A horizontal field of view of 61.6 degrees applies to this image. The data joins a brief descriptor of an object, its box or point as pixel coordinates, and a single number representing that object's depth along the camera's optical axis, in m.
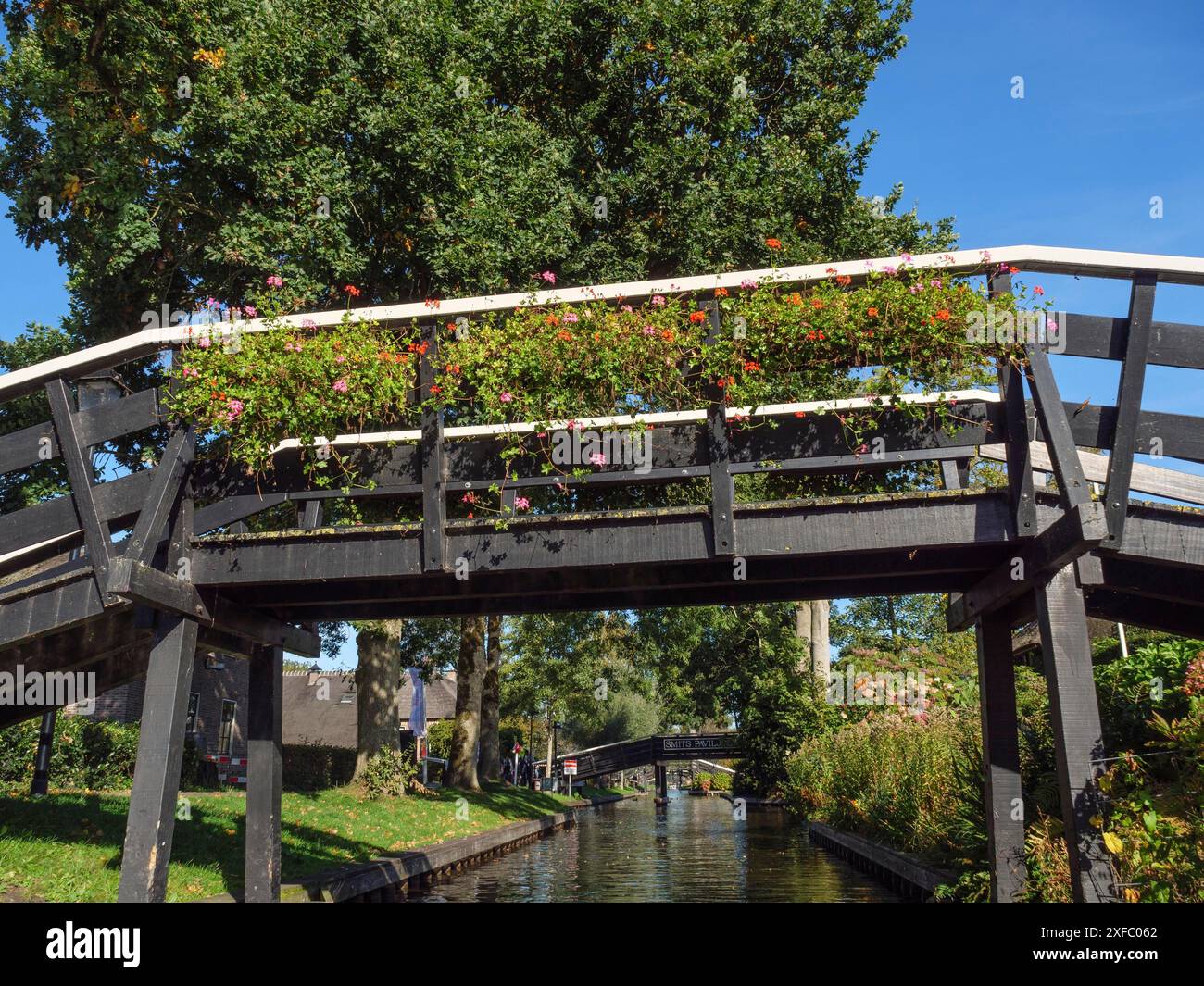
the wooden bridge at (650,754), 53.25
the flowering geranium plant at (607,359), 7.03
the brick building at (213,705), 28.08
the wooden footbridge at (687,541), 6.58
